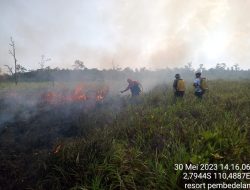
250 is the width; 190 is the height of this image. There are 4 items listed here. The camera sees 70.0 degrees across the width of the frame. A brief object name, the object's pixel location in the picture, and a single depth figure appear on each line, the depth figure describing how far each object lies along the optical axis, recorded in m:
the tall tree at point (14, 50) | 24.58
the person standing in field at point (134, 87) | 11.12
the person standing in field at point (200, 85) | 8.61
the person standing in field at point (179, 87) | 8.96
